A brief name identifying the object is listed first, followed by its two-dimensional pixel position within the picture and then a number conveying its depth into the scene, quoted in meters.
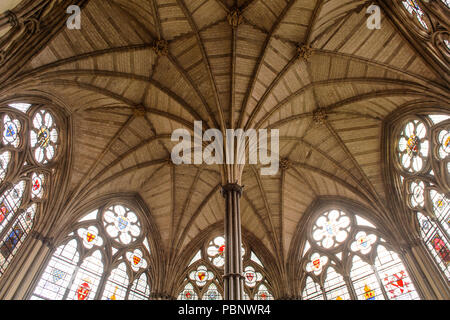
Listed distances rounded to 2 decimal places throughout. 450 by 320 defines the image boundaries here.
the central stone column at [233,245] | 9.90
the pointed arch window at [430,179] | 13.31
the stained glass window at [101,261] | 14.24
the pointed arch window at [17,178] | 12.49
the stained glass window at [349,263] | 14.88
